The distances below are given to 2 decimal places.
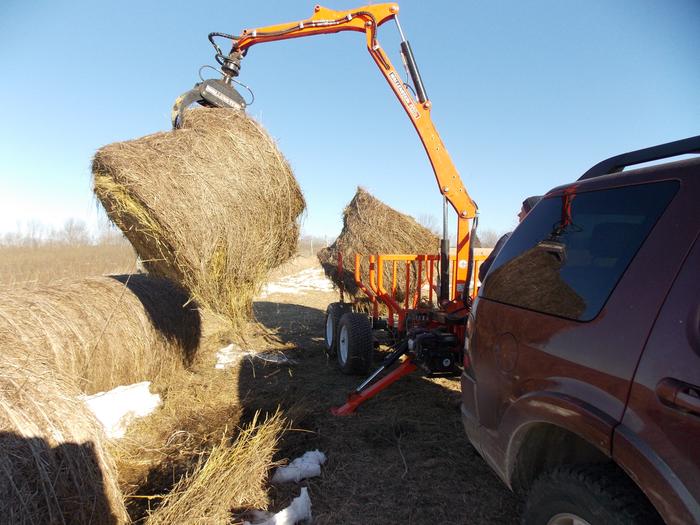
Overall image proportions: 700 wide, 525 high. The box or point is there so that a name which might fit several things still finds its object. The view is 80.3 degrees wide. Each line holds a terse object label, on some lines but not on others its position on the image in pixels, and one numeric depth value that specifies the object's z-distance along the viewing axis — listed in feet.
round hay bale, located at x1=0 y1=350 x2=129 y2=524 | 6.13
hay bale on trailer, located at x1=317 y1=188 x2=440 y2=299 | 25.12
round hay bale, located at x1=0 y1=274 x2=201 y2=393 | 12.54
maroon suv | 4.10
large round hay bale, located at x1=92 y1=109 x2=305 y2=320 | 11.54
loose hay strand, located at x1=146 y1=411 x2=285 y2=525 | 7.73
